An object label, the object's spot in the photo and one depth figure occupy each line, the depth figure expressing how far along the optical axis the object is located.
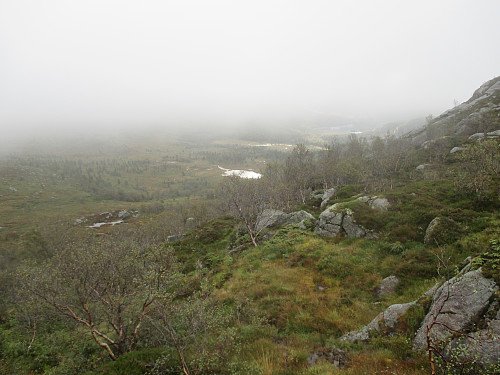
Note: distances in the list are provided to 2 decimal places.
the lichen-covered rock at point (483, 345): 5.52
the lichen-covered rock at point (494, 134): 46.59
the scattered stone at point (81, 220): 133.80
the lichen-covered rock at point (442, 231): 14.74
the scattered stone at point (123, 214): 142.88
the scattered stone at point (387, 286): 12.70
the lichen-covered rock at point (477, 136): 50.07
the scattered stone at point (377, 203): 22.57
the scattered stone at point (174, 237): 51.42
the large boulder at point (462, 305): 6.65
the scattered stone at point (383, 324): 8.68
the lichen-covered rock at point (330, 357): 7.88
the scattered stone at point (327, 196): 38.19
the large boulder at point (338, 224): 21.00
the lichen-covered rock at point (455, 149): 48.92
